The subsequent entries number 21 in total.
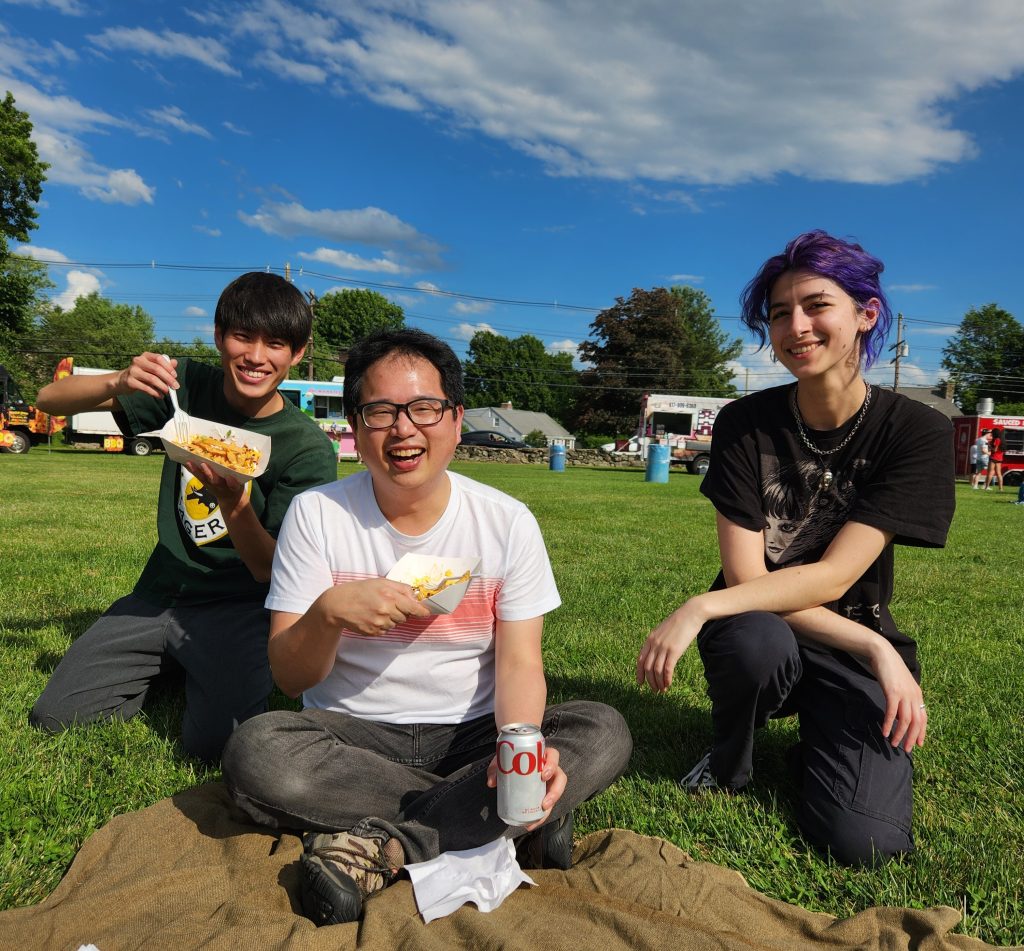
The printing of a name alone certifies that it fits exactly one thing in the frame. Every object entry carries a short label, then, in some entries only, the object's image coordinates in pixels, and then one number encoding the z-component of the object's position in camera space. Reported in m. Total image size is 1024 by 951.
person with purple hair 2.41
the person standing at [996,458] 25.08
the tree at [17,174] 27.80
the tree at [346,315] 74.62
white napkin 1.96
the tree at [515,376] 79.69
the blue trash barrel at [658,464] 21.80
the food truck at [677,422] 29.59
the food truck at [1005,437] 29.47
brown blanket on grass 1.83
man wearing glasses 2.10
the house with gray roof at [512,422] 57.78
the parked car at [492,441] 38.42
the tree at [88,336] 55.41
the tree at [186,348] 70.06
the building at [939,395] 54.53
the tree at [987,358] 62.78
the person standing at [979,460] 25.09
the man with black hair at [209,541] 2.97
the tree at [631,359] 50.44
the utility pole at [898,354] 40.72
